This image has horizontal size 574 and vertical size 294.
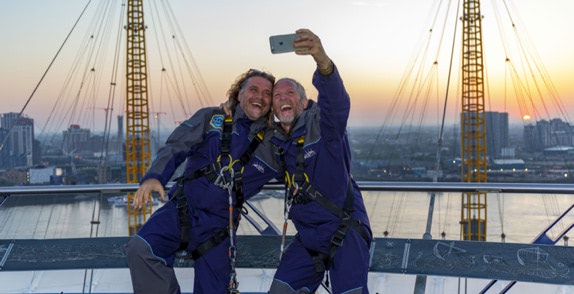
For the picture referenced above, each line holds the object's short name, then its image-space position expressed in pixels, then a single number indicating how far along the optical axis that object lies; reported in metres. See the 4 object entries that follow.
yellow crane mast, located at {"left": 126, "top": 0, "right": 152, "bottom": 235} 32.91
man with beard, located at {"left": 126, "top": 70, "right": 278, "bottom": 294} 2.84
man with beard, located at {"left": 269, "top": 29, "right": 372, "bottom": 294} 2.66
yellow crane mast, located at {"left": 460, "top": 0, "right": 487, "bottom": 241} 34.69
